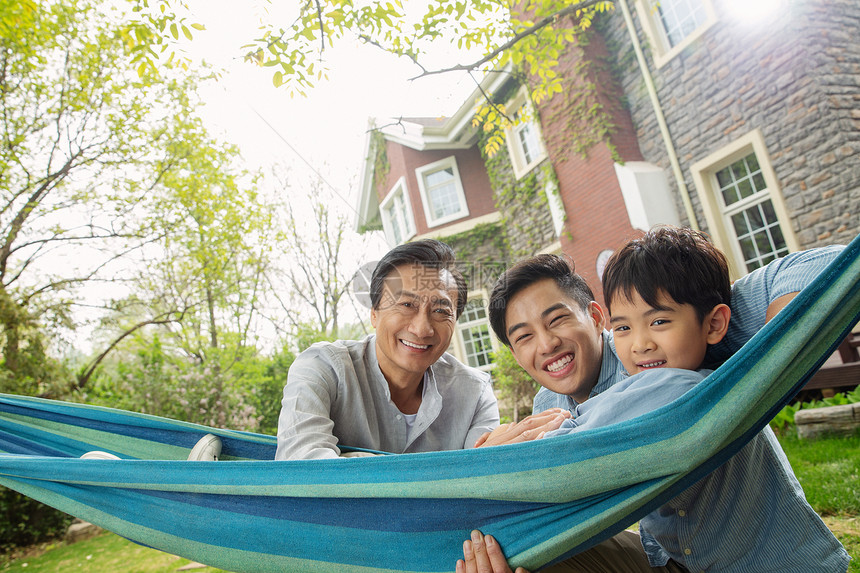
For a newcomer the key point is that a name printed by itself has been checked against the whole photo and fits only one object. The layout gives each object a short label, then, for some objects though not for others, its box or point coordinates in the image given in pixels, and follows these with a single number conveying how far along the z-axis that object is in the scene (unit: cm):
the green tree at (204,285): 545
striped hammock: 78
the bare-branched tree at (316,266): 1182
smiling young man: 92
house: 438
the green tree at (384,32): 281
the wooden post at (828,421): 299
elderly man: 159
